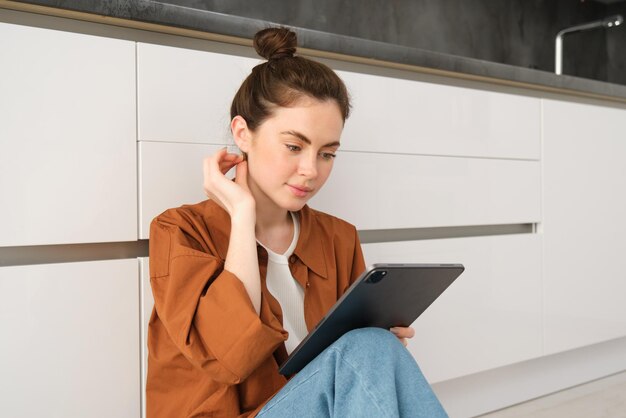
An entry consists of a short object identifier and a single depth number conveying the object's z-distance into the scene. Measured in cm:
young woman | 95
